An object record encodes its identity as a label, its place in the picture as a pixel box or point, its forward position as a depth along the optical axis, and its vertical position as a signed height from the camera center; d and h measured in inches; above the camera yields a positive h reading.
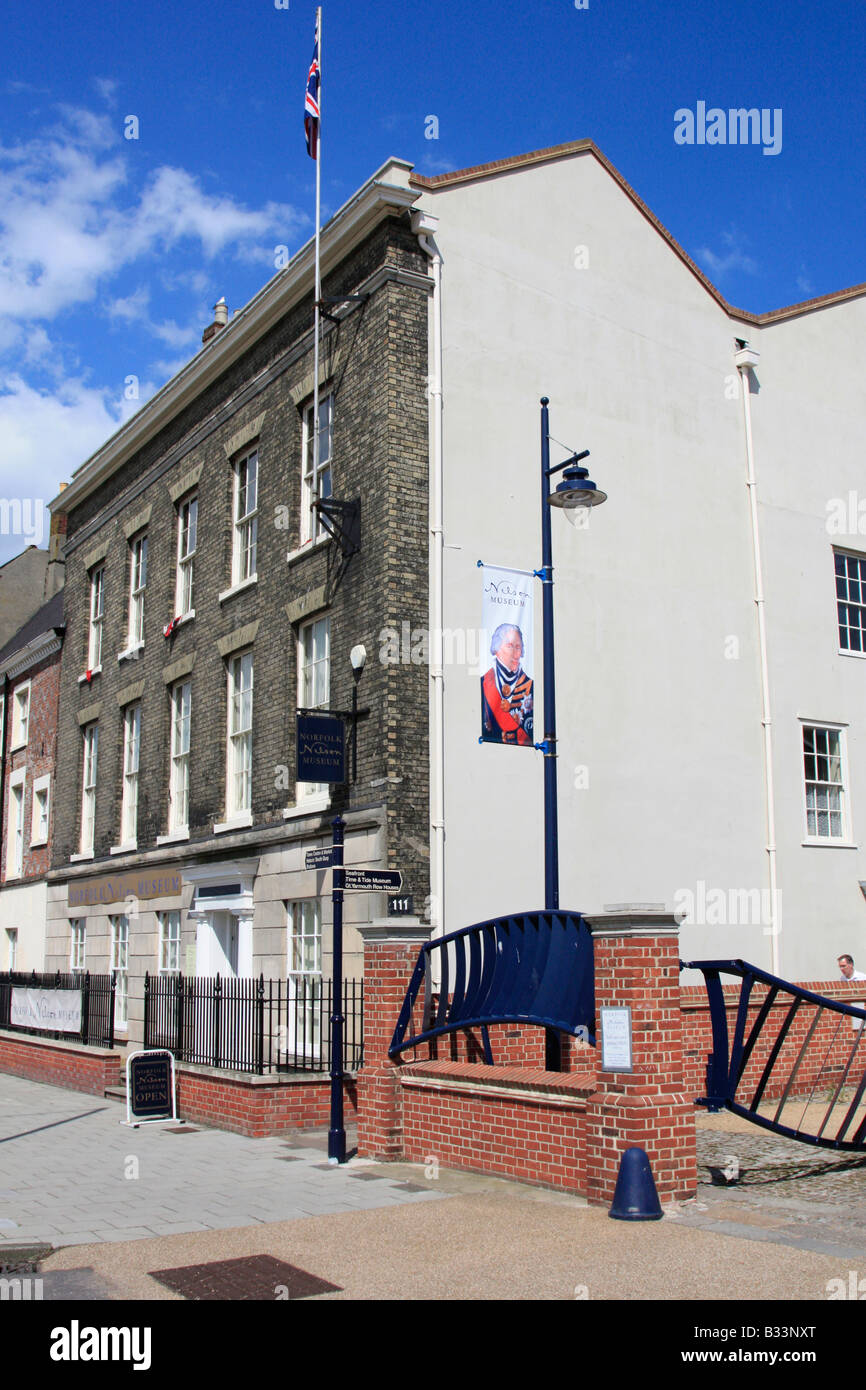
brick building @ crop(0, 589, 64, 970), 1122.0 +94.5
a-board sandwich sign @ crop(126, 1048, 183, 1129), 584.1 -96.6
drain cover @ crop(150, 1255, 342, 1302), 276.1 -92.0
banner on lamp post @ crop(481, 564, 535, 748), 593.3 +111.2
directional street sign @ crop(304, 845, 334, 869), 489.2 +10.0
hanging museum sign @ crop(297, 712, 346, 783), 610.2 +66.7
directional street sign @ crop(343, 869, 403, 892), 479.5 +1.7
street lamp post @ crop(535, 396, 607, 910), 475.5 +109.5
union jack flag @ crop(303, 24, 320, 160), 681.0 +425.5
